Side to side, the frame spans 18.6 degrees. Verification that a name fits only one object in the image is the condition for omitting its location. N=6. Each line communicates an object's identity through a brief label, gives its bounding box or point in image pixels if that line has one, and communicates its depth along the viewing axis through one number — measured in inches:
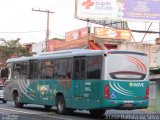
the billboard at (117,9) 1777.8
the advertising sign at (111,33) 1771.7
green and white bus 807.7
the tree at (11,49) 2645.2
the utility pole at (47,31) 2068.2
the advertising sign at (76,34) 1811.5
